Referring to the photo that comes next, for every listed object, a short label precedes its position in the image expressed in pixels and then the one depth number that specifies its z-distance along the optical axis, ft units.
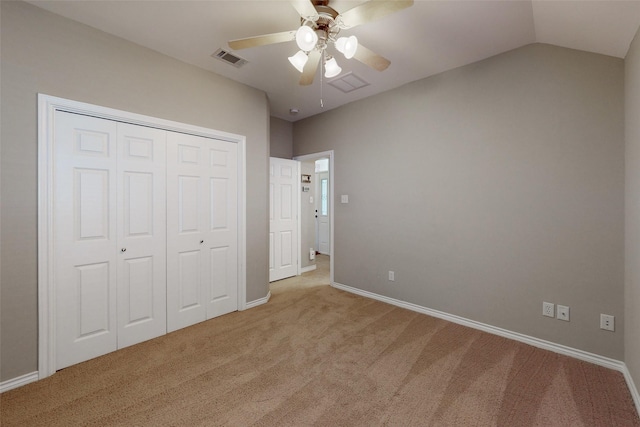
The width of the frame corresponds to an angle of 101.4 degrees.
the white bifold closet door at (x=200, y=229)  8.89
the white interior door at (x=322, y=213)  22.48
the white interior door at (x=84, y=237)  6.79
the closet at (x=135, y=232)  6.92
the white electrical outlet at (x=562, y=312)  7.37
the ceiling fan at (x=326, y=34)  4.89
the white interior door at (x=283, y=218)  14.21
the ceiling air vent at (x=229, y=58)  8.34
